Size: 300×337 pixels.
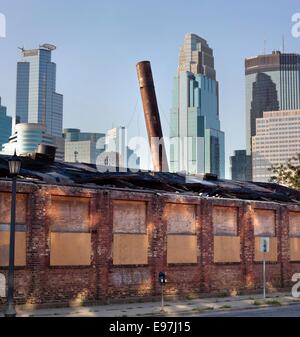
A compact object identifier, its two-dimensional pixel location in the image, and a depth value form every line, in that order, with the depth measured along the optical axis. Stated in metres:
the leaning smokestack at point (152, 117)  54.53
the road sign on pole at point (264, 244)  32.06
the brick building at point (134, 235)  26.39
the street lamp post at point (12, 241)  22.28
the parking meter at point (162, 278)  28.34
